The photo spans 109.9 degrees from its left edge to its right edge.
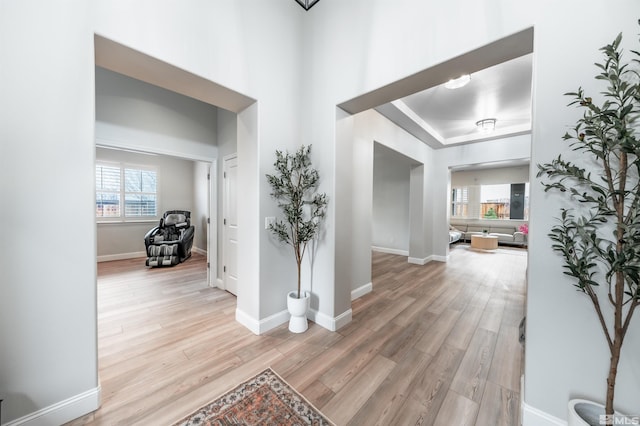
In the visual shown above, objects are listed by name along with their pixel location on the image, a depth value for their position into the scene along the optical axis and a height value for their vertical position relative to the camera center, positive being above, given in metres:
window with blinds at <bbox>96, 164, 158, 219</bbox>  5.29 +0.33
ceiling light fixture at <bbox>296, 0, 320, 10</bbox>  2.51 +2.31
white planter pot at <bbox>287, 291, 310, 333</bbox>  2.29 -1.07
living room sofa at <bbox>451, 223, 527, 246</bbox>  7.19 -0.75
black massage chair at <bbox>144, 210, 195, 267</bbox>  4.84 -0.79
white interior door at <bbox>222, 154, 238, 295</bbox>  3.24 -0.27
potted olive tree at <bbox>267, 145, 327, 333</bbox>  2.31 +0.02
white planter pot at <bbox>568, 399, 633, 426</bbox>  1.04 -0.97
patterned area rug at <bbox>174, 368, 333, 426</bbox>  1.36 -1.30
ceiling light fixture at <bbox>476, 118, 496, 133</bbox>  4.09 +1.62
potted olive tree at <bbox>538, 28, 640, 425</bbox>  0.94 +0.03
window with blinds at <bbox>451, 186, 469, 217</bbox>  8.84 +0.32
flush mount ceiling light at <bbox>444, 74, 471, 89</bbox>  2.73 +1.58
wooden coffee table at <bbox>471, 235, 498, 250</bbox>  6.80 -0.96
